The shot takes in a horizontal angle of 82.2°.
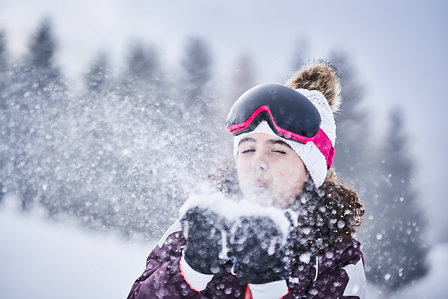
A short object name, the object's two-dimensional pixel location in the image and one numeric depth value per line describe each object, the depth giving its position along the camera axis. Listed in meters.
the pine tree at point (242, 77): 11.23
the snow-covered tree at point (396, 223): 11.51
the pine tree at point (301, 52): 11.63
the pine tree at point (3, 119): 8.18
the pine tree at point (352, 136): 11.78
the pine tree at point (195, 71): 10.81
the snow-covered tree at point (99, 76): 10.22
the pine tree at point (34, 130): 7.94
